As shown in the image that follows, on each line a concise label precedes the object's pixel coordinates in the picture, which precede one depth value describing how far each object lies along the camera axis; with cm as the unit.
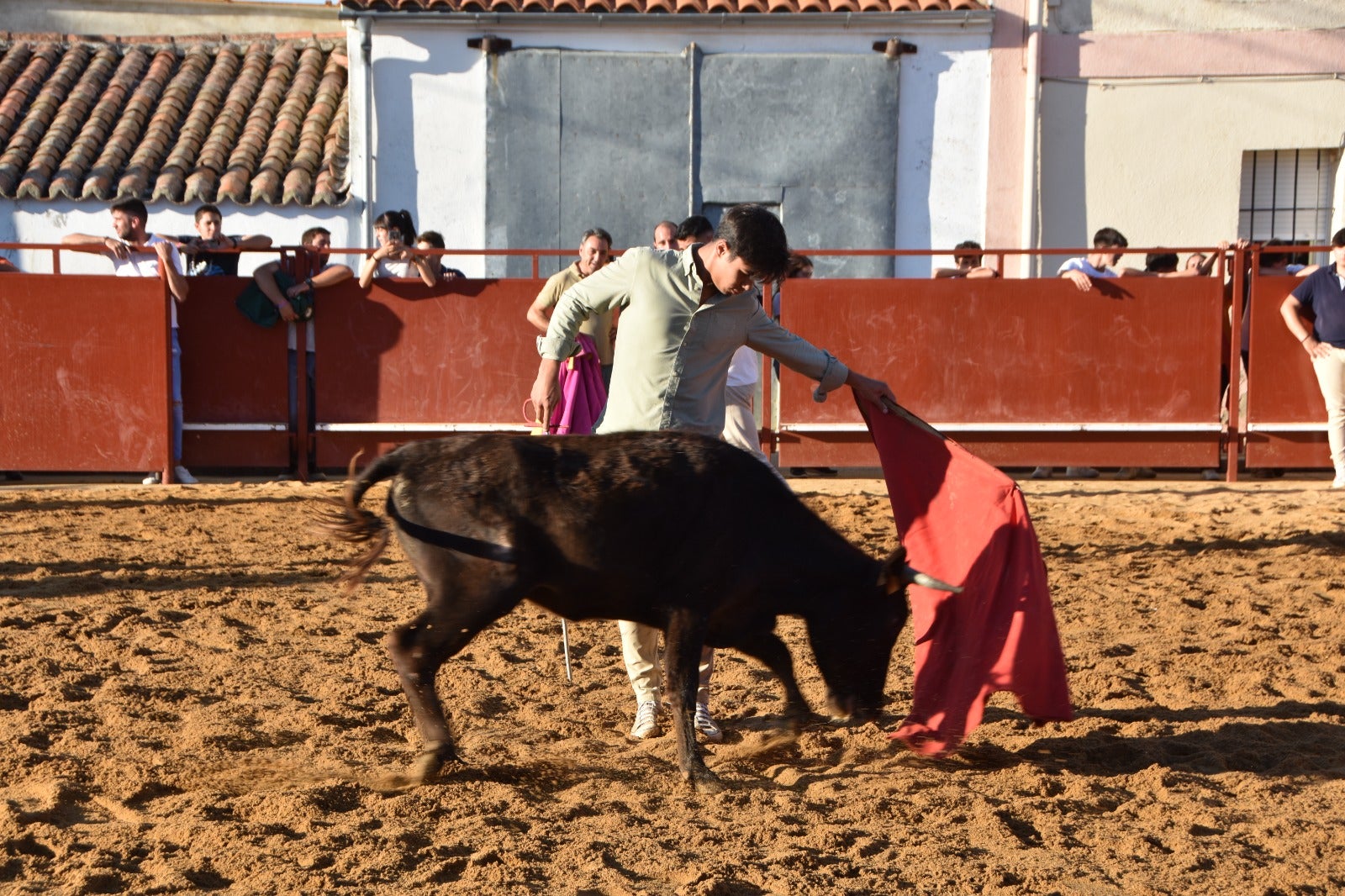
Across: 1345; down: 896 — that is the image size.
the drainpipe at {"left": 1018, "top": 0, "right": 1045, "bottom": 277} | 1509
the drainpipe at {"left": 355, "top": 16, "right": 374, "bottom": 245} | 1527
